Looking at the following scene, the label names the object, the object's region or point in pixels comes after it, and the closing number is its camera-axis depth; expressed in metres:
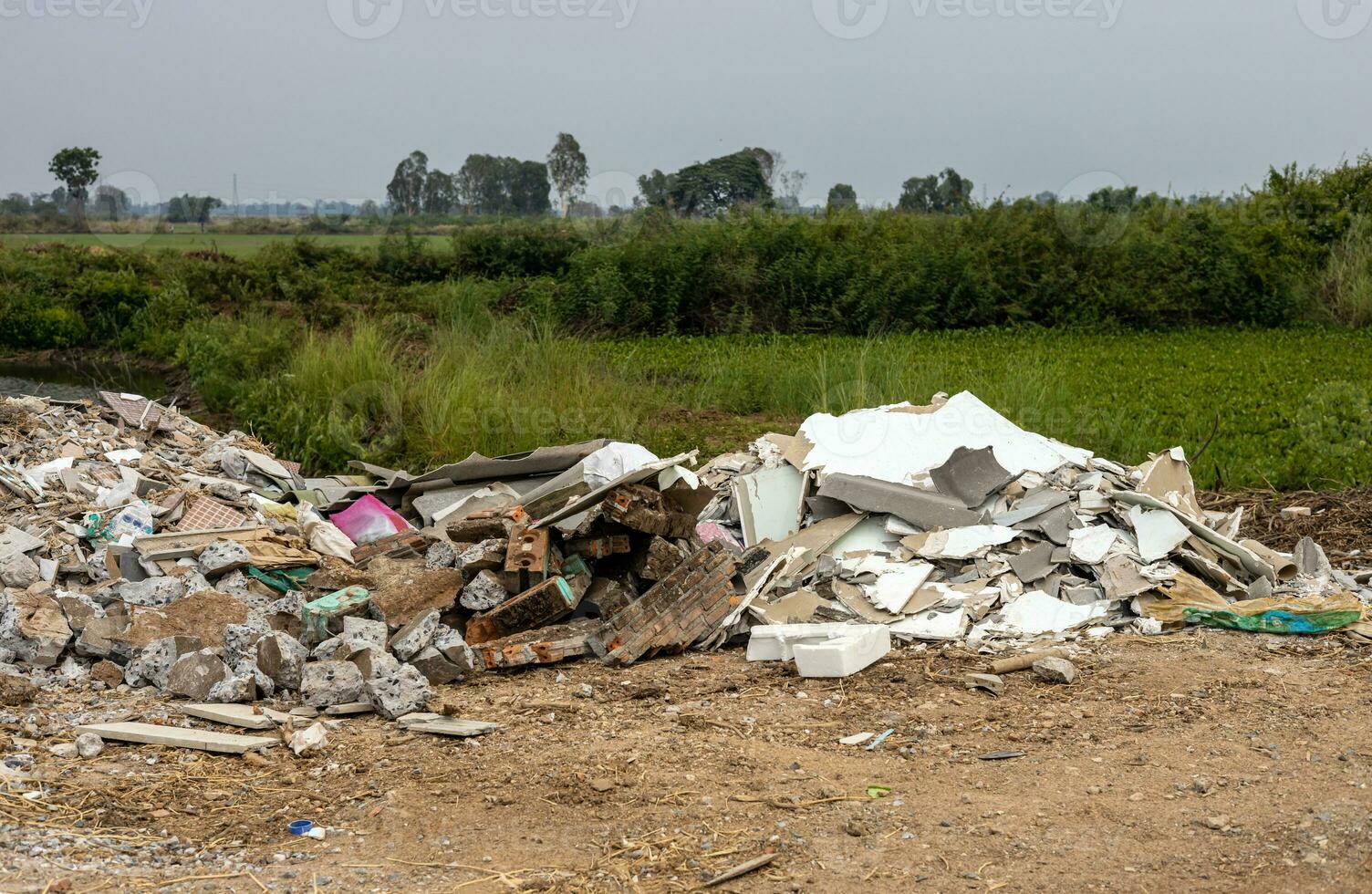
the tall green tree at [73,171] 37.03
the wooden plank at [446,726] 4.59
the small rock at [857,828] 3.67
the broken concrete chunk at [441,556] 6.33
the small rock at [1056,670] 5.09
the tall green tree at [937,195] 22.50
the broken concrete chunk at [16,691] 4.71
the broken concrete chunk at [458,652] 5.45
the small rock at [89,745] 4.29
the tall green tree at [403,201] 43.75
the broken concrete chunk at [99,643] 5.31
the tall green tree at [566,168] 42.31
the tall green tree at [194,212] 38.86
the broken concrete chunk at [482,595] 5.87
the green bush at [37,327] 20.44
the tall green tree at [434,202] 45.28
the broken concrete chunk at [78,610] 5.49
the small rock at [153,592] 5.77
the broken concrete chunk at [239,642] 5.11
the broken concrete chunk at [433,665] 5.35
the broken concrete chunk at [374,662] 5.00
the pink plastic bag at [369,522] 7.64
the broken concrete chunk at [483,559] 6.01
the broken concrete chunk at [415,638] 5.42
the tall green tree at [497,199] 42.38
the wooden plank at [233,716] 4.61
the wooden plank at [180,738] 4.38
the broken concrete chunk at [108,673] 5.19
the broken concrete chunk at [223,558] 6.10
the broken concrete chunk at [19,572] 5.86
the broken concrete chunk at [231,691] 4.89
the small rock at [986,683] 5.06
